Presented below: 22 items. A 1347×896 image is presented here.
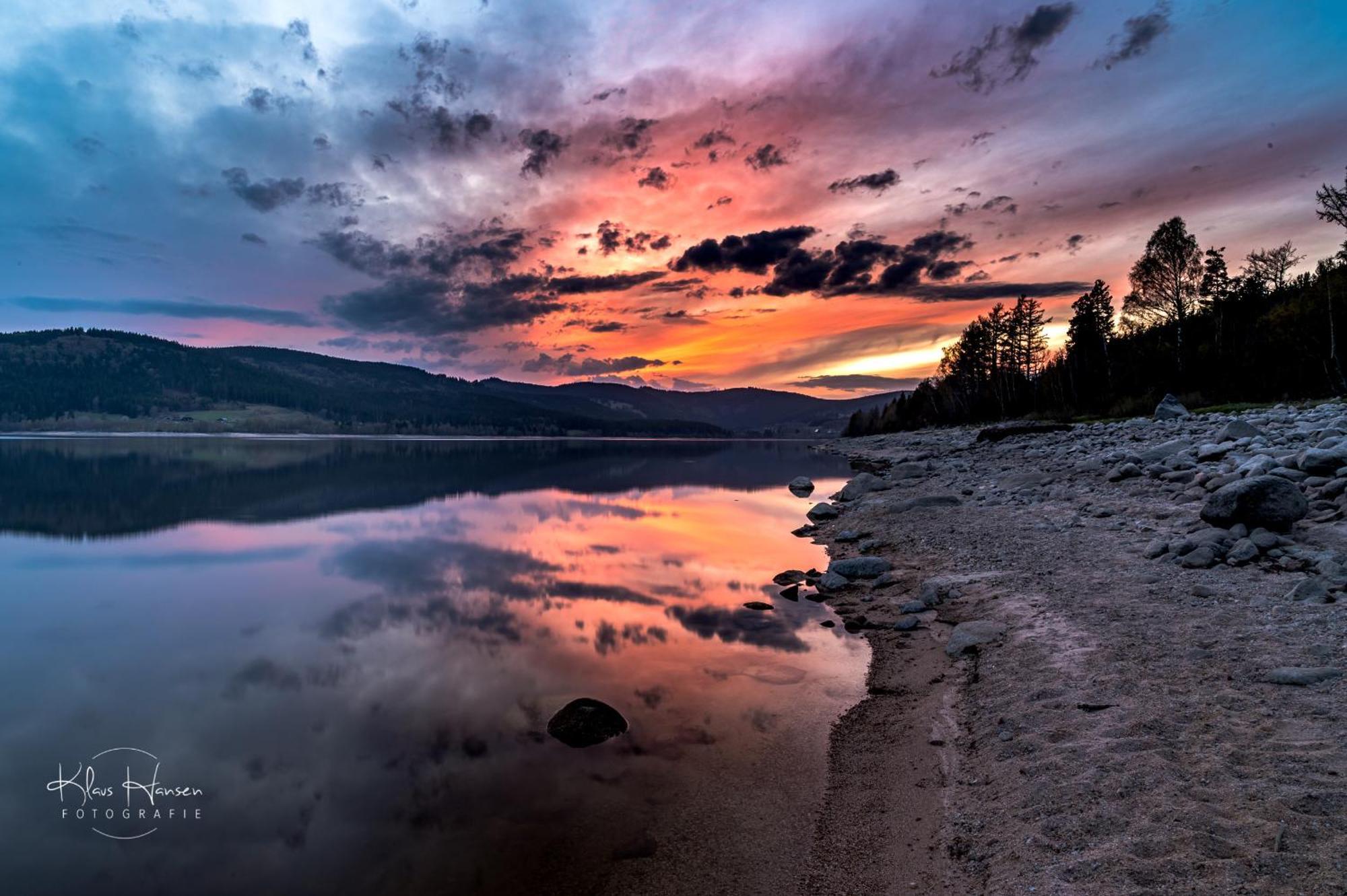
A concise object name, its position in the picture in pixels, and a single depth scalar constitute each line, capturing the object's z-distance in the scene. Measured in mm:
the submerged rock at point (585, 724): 8422
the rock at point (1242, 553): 10531
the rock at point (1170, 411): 35844
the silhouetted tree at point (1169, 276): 54281
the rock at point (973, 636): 9898
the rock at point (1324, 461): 13391
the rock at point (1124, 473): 20172
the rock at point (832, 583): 15312
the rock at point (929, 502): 22672
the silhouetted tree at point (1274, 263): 61875
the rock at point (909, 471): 36250
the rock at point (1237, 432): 20203
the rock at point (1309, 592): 8414
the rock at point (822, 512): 27844
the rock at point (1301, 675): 6348
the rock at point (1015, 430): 48125
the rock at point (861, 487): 31688
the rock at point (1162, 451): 20906
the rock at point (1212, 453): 18656
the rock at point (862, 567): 15820
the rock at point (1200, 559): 10828
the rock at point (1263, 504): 11156
